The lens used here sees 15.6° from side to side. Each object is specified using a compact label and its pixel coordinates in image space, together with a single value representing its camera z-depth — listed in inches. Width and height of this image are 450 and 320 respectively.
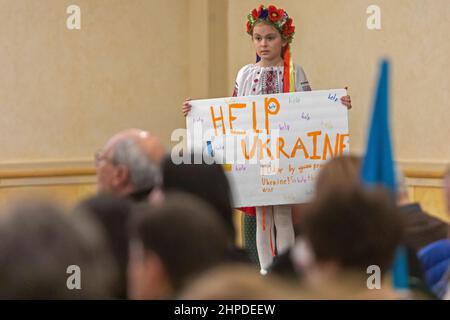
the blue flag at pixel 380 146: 162.0
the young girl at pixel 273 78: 364.5
